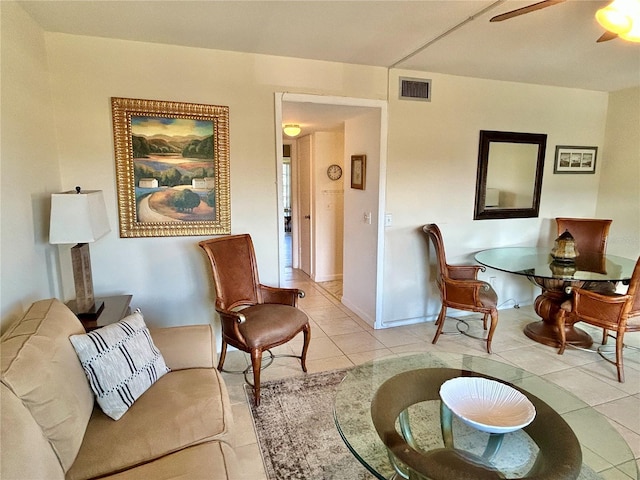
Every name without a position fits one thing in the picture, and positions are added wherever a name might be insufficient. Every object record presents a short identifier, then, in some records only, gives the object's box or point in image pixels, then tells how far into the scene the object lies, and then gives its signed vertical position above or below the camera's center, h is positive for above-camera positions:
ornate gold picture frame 2.78 +0.10
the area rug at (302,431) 1.92 -1.43
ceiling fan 1.69 +0.75
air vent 3.51 +0.86
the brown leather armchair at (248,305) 2.52 -0.93
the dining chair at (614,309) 2.80 -0.94
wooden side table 2.14 -0.80
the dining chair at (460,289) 3.25 -0.93
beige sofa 1.21 -0.96
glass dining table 3.13 -0.73
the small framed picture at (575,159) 4.30 +0.28
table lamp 2.08 -0.27
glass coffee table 1.49 -1.05
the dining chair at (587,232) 3.96 -0.50
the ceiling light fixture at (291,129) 4.54 +0.63
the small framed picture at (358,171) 3.89 +0.11
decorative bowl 1.53 -0.94
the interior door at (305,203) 5.47 -0.31
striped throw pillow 1.63 -0.82
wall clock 5.27 +0.14
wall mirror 3.94 +0.10
